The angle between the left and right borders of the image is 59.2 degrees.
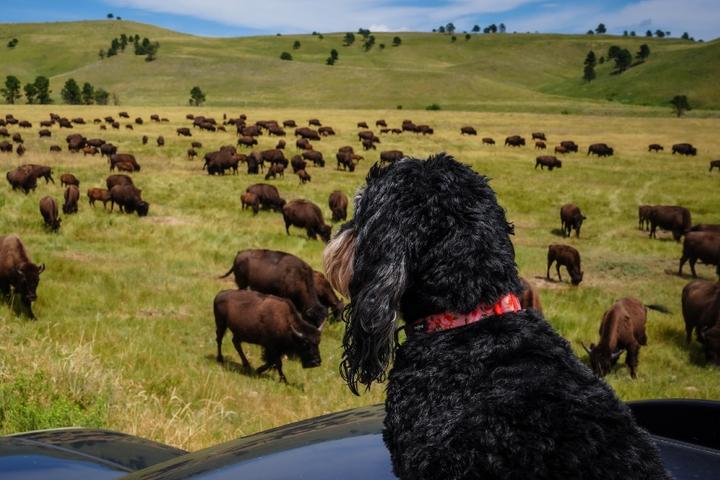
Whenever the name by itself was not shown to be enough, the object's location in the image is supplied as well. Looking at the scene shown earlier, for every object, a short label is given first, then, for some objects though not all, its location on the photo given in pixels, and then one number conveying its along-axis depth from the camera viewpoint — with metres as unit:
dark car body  1.96
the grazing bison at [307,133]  51.93
